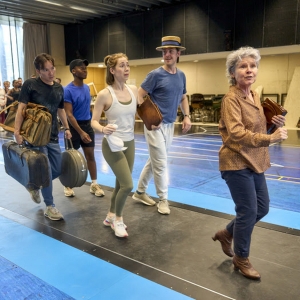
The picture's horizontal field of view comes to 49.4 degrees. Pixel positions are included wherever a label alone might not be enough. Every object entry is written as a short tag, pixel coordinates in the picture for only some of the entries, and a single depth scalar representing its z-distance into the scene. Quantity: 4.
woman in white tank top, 2.76
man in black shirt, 3.09
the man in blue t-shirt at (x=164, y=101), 3.39
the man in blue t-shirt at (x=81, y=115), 3.89
